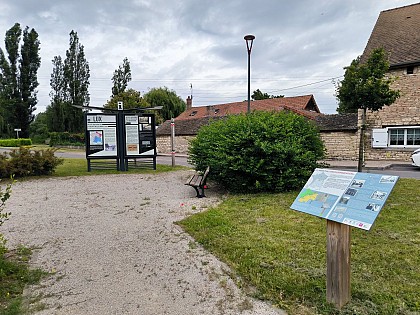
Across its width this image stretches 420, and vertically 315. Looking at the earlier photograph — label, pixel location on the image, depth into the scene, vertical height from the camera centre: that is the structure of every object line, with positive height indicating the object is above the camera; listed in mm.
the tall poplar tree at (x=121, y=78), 43450 +8897
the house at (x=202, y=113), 29312 +3230
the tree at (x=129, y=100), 35781 +4658
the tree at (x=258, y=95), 56688 +7858
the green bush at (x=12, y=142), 39747 -274
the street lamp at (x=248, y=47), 13969 +4275
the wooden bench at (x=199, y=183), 7864 -1247
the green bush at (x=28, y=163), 11320 -916
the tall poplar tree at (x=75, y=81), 46312 +9138
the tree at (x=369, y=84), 9203 +1565
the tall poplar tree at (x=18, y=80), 45812 +9505
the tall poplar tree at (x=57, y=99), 46125 +6337
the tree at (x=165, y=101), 47719 +6013
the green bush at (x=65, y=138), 42375 +154
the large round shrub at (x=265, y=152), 7766 -450
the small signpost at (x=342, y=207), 2422 -638
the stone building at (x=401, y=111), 17109 +1323
